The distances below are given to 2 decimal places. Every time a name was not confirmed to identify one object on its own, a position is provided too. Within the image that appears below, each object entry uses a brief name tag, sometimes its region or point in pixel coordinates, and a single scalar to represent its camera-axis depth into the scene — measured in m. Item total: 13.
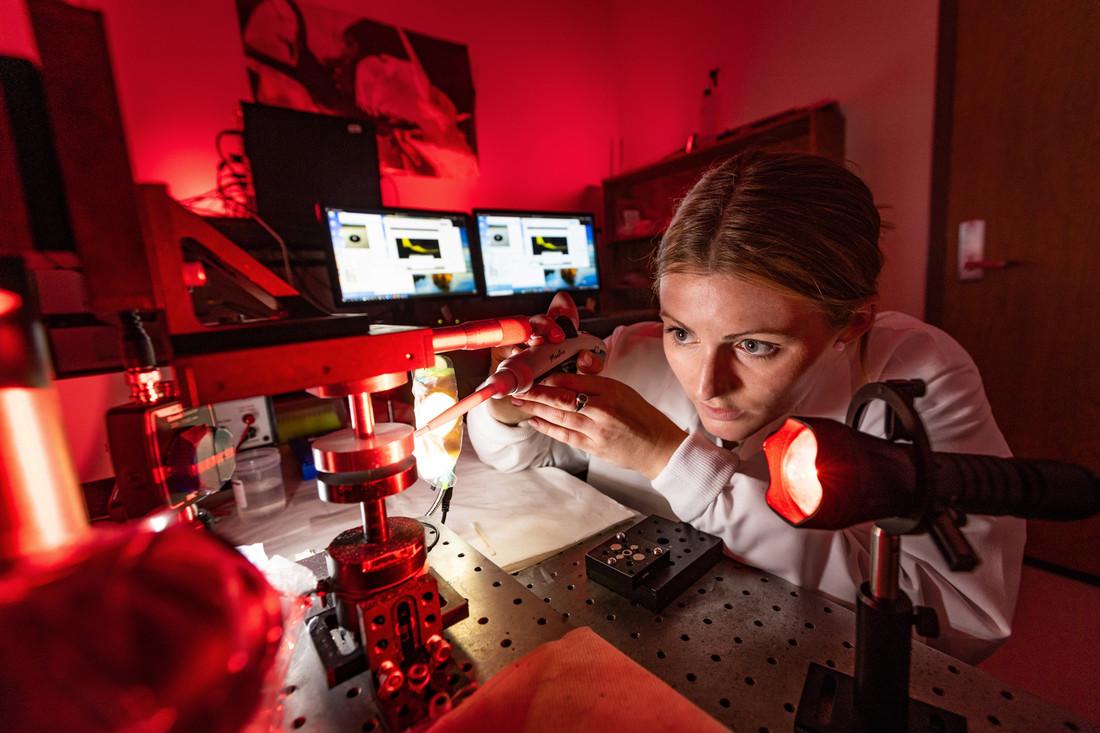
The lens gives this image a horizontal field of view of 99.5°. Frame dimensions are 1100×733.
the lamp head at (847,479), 0.29
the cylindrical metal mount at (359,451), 0.38
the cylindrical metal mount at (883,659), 0.34
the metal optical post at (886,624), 0.33
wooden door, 1.49
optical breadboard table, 0.39
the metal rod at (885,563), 0.33
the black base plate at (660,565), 0.54
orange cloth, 0.35
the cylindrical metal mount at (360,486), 0.38
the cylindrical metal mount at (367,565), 0.40
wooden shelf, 1.79
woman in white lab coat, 0.64
